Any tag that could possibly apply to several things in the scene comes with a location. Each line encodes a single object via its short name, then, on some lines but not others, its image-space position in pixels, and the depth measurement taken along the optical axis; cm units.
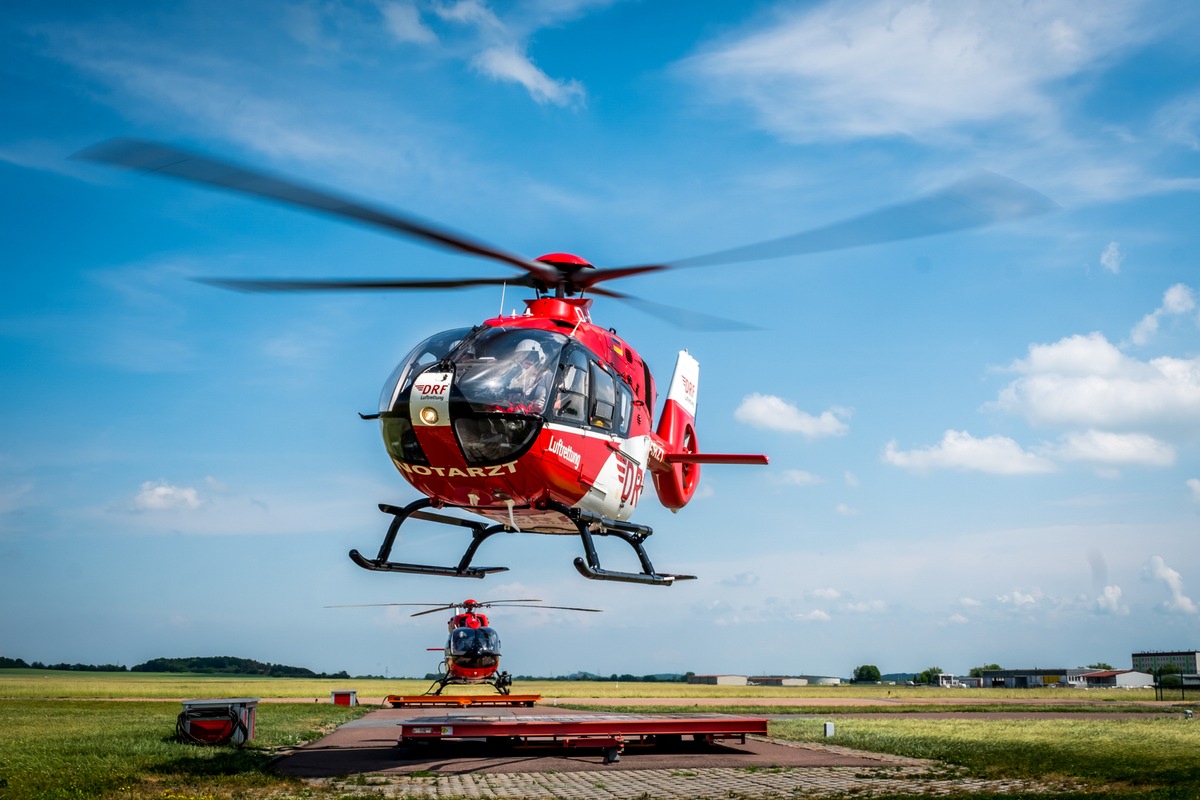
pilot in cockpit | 1327
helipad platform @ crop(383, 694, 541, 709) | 3428
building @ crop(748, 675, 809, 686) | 12788
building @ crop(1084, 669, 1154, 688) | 10531
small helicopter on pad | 3756
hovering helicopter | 1311
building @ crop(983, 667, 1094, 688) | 10718
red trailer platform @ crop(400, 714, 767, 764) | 1816
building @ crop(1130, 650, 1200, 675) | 10850
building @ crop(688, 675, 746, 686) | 13242
